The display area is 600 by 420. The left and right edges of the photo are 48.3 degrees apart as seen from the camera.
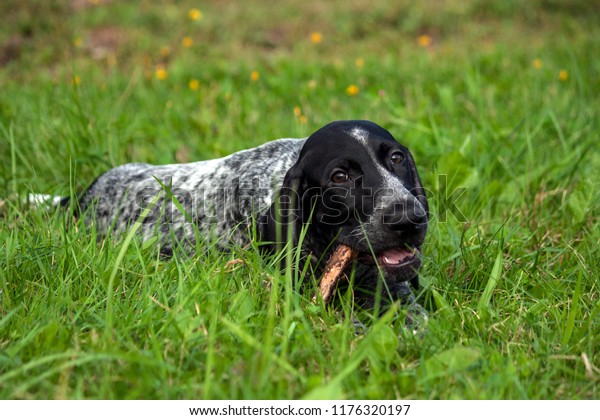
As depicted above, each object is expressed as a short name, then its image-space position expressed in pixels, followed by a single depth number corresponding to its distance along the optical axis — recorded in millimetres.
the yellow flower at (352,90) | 6297
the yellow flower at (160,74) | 7465
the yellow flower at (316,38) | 8073
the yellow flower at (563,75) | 6809
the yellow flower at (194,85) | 7233
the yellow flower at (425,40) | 8368
